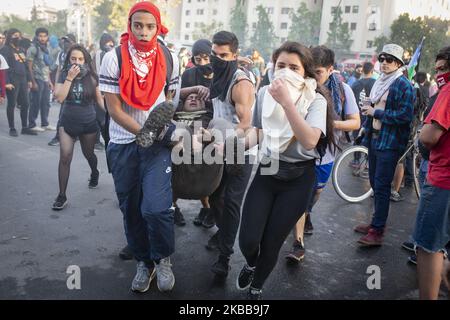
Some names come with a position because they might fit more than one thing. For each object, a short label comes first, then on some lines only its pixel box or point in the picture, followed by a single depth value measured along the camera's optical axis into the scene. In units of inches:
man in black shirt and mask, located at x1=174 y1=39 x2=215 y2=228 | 151.2
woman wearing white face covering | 102.3
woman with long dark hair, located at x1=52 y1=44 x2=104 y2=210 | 181.8
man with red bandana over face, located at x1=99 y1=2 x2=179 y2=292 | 111.3
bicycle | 228.6
